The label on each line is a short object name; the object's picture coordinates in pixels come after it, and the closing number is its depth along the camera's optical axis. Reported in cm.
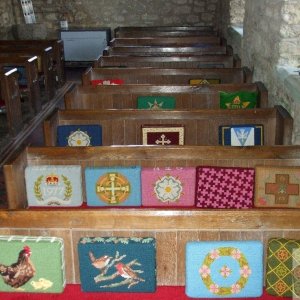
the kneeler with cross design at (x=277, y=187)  257
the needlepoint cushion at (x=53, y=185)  266
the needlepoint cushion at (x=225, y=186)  264
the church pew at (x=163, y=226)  182
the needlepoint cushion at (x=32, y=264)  180
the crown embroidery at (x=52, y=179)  269
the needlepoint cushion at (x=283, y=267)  177
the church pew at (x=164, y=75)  470
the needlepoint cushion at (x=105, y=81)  470
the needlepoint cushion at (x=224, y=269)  177
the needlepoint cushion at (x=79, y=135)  334
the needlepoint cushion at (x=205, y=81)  461
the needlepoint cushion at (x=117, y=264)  179
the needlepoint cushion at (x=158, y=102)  401
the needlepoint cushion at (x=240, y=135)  331
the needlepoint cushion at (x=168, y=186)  267
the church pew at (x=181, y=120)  345
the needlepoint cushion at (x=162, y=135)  331
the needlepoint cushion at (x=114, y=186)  265
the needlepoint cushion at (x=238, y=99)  400
